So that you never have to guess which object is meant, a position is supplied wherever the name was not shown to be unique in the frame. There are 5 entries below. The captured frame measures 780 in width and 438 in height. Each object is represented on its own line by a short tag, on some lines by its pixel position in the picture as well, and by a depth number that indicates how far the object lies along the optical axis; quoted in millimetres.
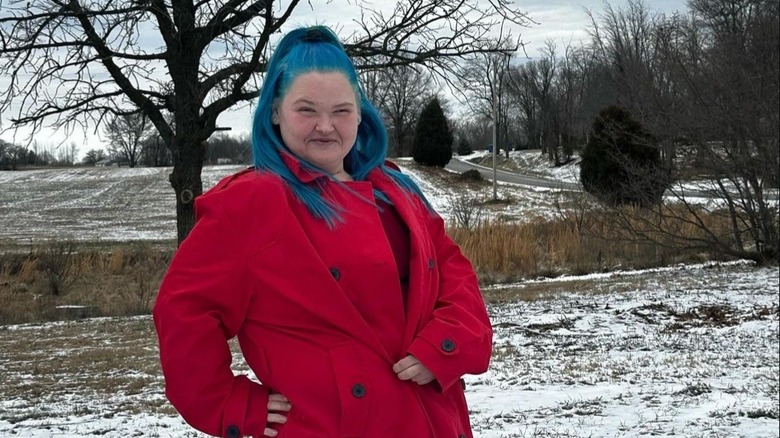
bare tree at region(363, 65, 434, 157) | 9867
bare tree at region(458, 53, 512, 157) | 9539
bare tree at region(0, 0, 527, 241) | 8250
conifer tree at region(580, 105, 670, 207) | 14281
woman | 1812
